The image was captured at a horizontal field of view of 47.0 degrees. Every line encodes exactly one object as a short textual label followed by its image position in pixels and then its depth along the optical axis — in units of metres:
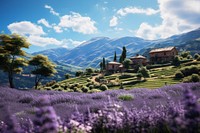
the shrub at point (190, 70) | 52.97
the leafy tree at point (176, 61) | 80.53
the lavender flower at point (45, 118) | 2.81
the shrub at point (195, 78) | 40.81
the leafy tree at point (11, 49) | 43.83
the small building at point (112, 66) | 116.05
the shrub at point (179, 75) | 53.25
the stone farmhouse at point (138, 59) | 112.72
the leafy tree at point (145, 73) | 62.66
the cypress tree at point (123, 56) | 118.06
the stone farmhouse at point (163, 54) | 109.81
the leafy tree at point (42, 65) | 57.11
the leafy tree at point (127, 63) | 94.69
